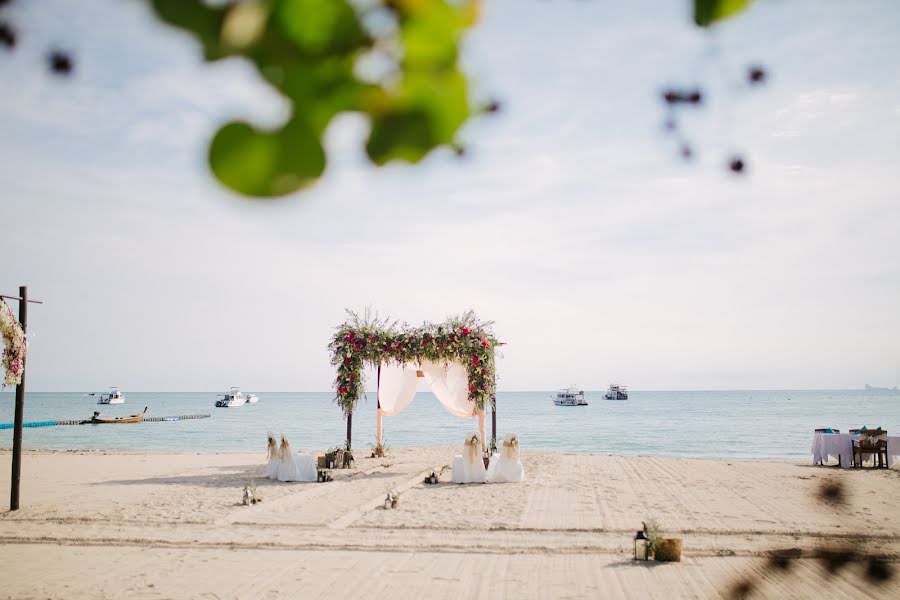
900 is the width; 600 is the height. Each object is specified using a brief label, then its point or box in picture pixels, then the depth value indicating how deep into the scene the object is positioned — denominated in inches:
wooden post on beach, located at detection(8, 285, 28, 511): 399.5
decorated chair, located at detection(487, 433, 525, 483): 555.8
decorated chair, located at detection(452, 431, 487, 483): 555.8
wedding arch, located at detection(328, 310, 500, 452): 617.9
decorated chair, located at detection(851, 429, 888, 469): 666.2
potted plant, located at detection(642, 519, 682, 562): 302.5
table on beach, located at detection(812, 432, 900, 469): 679.1
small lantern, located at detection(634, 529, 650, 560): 306.7
